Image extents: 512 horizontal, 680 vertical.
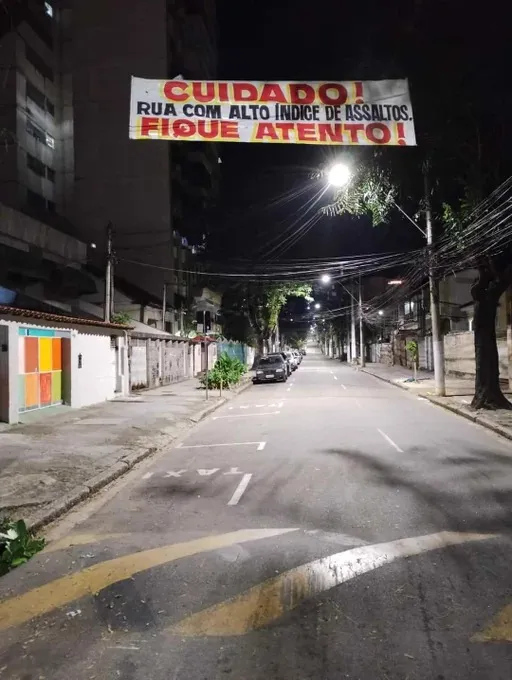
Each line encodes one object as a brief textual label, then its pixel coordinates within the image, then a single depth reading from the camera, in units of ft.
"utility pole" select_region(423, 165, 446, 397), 68.44
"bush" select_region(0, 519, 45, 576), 16.81
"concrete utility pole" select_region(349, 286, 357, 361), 184.03
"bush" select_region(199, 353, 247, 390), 85.92
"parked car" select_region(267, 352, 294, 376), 114.90
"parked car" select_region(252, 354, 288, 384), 109.50
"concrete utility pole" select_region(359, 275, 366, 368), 165.93
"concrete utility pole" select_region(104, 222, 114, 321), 70.38
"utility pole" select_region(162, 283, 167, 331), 116.98
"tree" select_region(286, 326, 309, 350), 444.96
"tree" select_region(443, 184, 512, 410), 50.31
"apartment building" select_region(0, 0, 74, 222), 119.75
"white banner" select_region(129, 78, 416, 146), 27.09
